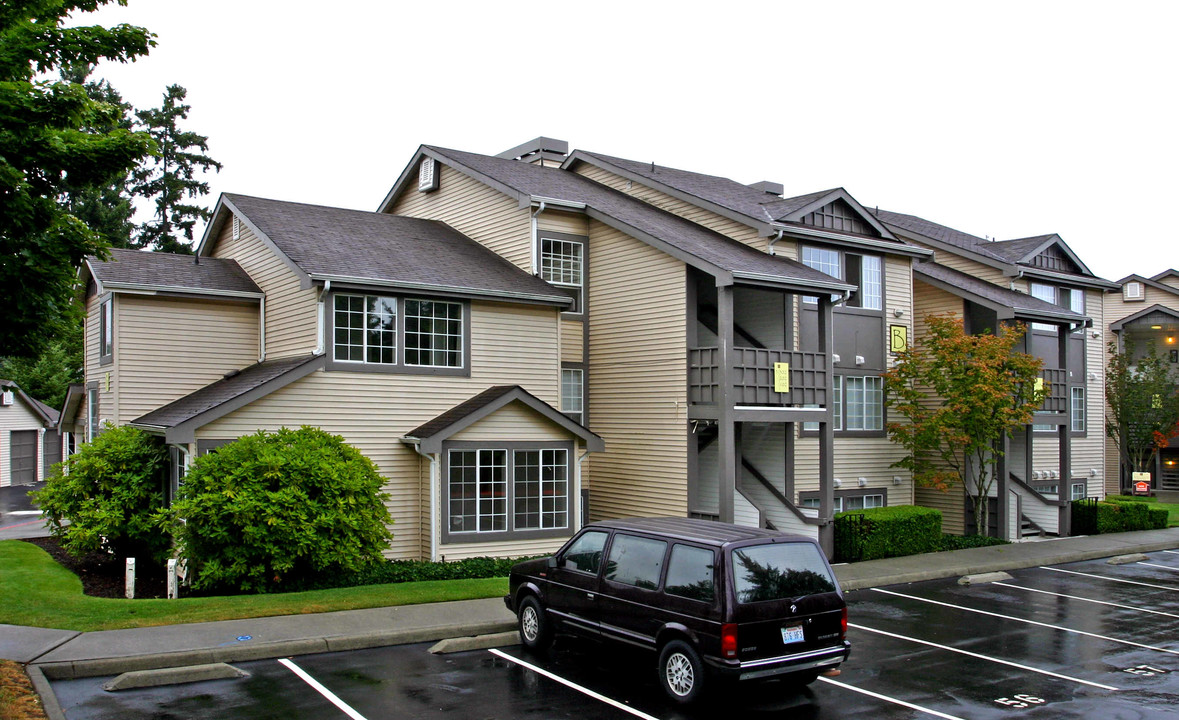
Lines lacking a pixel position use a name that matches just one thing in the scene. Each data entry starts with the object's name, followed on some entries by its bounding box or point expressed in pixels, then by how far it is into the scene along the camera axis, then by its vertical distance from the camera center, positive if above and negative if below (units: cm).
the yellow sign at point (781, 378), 2019 +50
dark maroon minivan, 959 -208
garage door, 3881 -209
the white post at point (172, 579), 1520 -274
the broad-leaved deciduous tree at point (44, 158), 1023 +268
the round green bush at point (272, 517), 1489 -176
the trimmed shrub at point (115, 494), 1739 -165
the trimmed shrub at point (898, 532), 2072 -286
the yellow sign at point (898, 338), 2508 +162
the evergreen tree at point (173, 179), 4762 +1106
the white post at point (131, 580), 1541 -279
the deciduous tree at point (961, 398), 2288 +7
